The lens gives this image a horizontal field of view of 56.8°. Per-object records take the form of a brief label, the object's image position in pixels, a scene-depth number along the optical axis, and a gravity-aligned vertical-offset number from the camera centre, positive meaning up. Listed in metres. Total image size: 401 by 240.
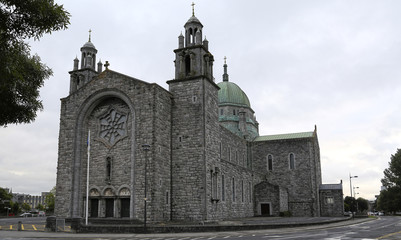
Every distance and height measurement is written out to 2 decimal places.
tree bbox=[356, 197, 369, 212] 122.56 -5.85
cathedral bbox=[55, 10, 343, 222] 32.12 +4.25
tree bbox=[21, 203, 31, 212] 124.88 -5.28
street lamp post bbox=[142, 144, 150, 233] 24.40 +2.83
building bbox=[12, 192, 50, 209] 179.75 -3.97
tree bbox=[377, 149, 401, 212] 74.14 +0.01
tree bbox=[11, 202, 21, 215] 83.06 -3.72
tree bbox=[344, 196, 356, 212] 110.43 -4.83
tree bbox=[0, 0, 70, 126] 10.01 +4.43
